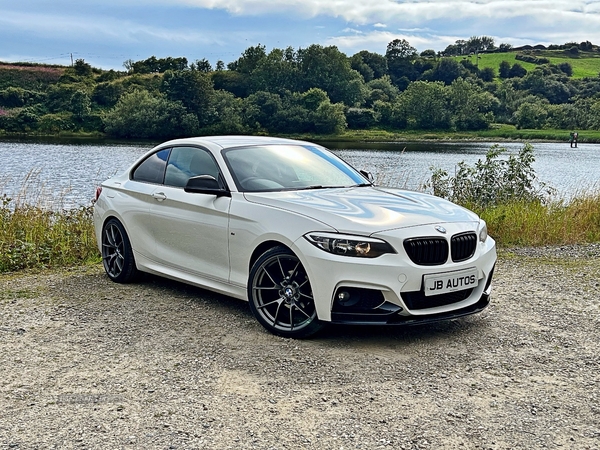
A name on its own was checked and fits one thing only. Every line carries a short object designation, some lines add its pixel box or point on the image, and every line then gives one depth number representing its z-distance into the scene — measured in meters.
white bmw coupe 4.96
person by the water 81.50
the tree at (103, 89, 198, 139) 82.31
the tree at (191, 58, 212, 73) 144.50
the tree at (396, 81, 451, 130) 111.62
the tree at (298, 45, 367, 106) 132.88
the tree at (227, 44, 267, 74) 133.12
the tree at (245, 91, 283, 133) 91.50
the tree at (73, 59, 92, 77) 115.95
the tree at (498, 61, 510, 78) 165.25
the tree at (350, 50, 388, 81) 172.62
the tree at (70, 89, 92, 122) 90.19
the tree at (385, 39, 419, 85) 175.65
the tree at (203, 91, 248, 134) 85.31
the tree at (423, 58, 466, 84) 162.88
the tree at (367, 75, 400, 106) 131.12
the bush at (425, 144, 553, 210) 13.59
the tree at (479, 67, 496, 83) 163.38
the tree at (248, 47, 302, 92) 119.88
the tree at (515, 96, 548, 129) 111.19
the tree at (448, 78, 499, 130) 110.68
